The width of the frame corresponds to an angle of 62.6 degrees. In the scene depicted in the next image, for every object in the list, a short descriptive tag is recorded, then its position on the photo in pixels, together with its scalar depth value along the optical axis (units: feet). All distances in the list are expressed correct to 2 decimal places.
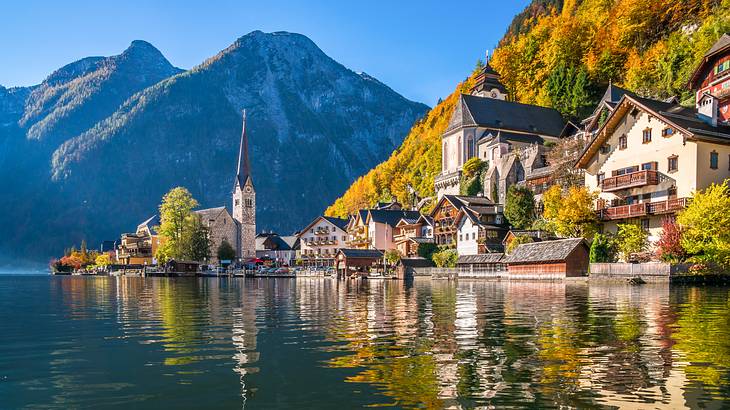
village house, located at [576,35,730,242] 162.71
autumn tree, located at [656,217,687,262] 152.05
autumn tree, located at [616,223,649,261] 172.24
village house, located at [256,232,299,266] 503.61
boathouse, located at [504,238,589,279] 176.14
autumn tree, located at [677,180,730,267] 141.79
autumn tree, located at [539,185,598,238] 191.11
